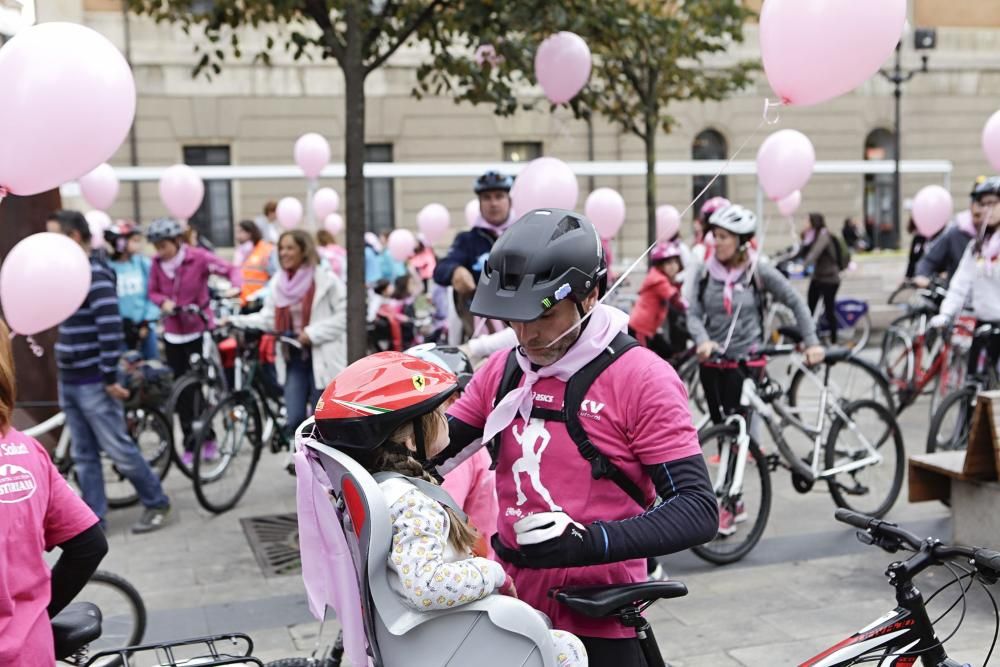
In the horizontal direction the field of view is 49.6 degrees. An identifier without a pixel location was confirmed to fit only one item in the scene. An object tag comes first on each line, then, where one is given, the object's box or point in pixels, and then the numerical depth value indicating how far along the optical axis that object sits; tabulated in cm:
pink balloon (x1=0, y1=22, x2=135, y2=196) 356
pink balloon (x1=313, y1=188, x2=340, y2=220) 1675
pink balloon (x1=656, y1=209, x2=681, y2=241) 1385
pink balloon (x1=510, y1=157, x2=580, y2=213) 645
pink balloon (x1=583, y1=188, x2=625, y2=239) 1091
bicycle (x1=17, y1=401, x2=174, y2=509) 738
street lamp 2317
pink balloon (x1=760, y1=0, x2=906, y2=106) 370
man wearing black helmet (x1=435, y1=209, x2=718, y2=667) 222
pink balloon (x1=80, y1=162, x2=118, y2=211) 1196
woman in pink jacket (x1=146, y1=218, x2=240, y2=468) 880
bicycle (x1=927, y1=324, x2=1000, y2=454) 688
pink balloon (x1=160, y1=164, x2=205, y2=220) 1184
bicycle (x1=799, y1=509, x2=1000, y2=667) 261
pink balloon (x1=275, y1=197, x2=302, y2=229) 1541
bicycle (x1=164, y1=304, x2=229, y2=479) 790
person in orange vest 1064
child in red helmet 202
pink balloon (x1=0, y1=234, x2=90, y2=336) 481
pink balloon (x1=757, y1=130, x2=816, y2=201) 827
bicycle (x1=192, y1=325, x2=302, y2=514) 708
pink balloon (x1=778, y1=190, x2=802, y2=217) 1530
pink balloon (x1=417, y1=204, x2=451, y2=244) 1474
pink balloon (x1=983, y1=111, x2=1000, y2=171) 823
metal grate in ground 600
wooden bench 532
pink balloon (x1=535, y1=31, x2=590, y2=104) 723
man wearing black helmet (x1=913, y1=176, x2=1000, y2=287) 886
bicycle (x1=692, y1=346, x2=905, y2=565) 572
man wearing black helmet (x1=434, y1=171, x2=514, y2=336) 604
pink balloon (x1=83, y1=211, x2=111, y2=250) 1161
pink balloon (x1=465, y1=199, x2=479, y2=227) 1357
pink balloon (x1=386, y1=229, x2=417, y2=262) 1490
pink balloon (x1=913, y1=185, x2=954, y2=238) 1183
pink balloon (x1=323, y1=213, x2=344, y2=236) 1719
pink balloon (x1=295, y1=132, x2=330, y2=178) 1273
